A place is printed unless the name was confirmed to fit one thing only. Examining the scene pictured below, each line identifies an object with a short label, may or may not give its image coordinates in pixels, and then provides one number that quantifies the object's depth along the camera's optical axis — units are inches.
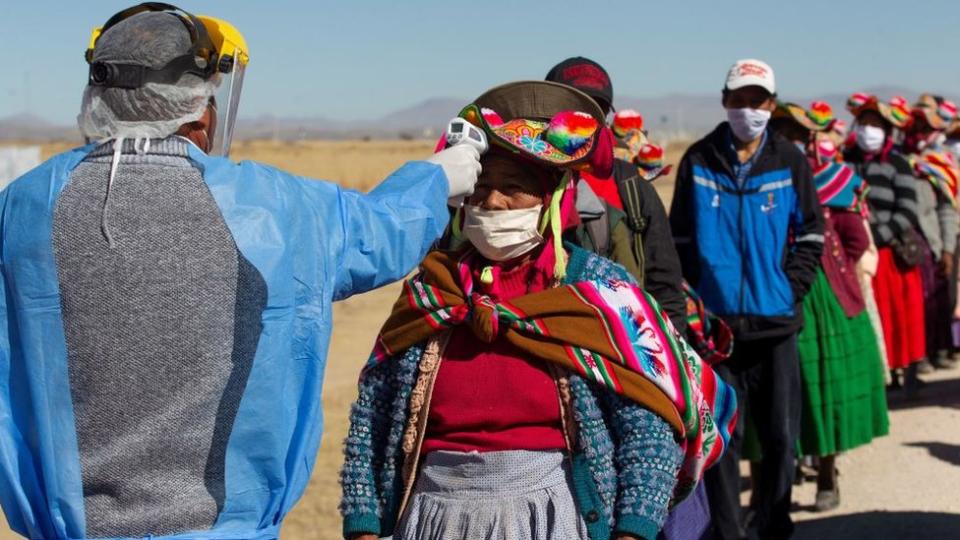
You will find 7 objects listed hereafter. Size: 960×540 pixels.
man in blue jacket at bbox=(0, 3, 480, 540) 115.9
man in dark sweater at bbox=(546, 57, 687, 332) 223.3
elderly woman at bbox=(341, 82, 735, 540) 152.2
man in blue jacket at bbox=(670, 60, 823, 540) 274.1
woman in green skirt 313.7
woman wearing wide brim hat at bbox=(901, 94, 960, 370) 457.4
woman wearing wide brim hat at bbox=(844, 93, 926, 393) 423.2
